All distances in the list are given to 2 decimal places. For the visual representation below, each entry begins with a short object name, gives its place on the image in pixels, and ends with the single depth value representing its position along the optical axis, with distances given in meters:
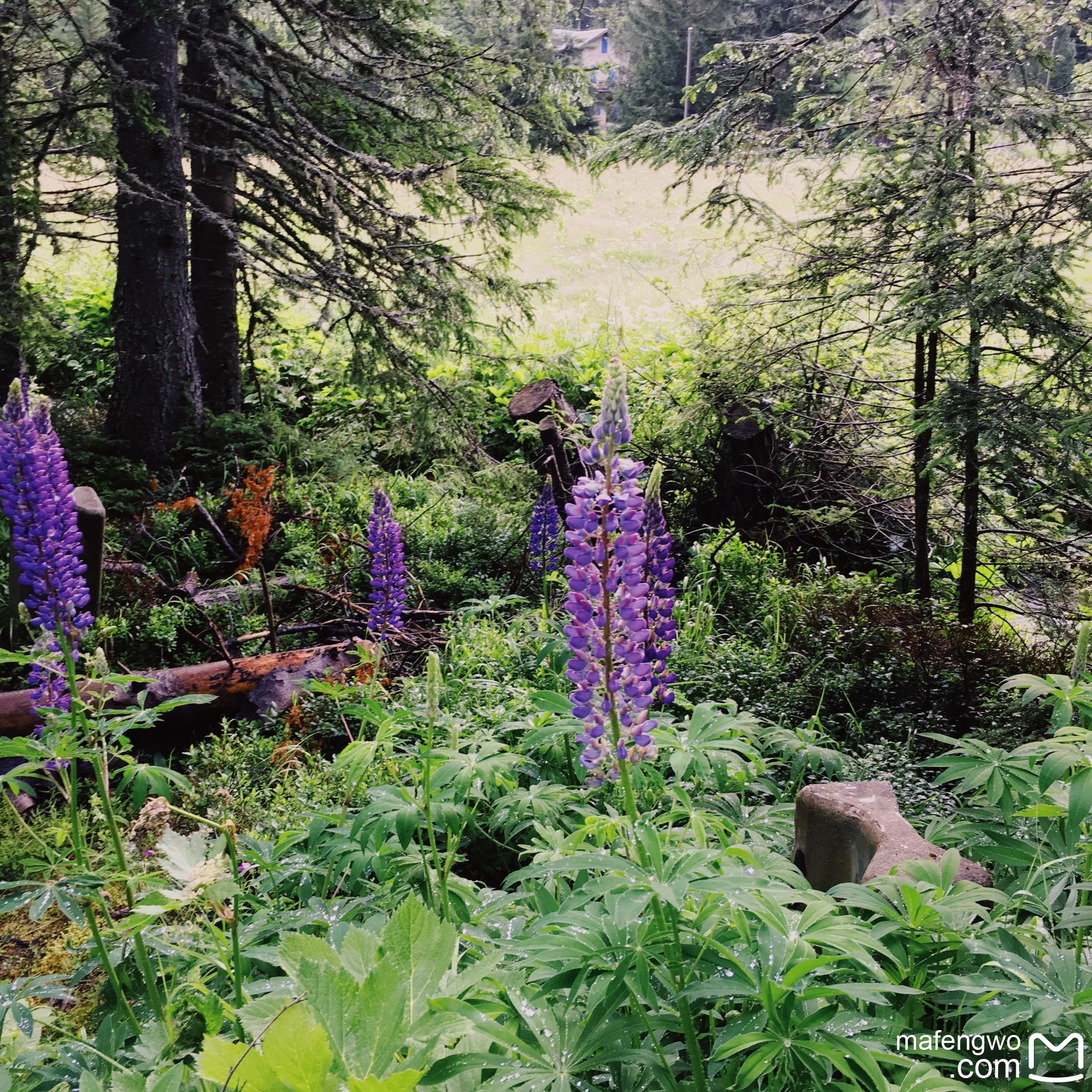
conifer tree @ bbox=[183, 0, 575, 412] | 6.63
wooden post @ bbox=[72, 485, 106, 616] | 3.89
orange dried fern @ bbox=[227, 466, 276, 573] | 4.88
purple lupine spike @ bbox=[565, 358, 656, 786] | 1.71
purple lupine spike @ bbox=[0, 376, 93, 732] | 2.71
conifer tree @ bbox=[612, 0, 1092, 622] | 4.23
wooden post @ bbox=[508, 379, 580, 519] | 6.30
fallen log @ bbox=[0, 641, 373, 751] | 4.44
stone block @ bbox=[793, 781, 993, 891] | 2.54
